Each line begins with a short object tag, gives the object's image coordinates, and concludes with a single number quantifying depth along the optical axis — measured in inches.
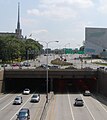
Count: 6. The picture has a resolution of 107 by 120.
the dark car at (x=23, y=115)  1772.9
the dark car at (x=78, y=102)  2527.1
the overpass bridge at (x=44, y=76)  3552.9
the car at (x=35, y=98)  2753.4
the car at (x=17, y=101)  2623.3
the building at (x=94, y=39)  7450.8
